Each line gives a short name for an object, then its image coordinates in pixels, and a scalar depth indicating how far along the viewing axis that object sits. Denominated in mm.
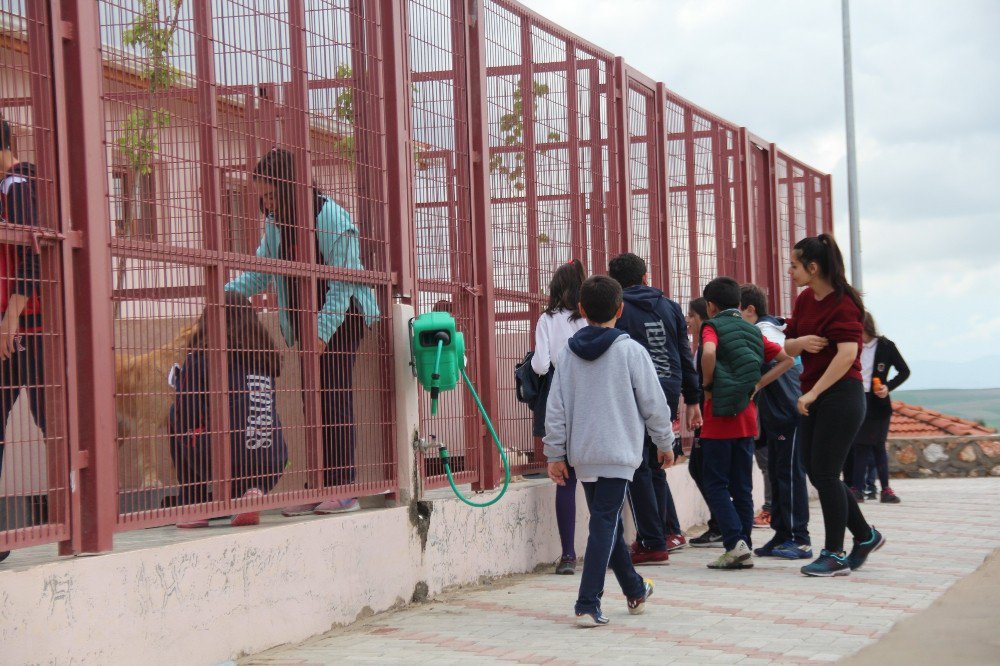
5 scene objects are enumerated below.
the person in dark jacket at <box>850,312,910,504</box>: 13305
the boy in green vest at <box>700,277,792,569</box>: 8391
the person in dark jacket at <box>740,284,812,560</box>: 8820
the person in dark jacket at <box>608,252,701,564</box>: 8359
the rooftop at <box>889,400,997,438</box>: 18547
